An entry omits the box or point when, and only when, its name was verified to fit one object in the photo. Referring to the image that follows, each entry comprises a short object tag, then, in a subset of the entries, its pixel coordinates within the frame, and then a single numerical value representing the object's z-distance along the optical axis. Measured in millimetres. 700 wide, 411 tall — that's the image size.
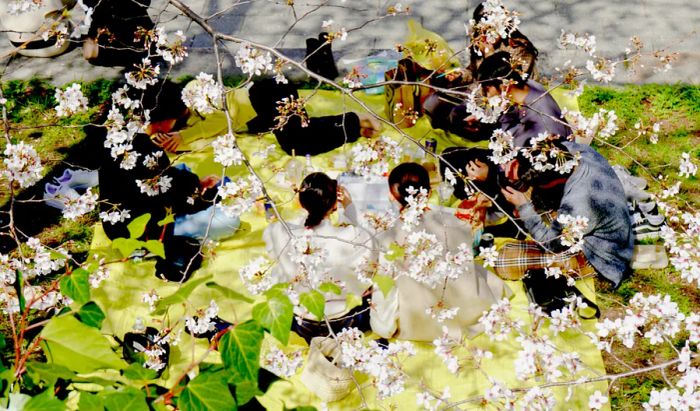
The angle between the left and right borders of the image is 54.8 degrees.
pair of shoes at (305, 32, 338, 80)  5508
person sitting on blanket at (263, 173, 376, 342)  3830
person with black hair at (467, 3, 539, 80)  5035
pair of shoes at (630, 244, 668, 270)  4559
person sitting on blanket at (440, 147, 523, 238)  4559
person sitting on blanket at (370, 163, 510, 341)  3898
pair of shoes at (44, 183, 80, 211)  4988
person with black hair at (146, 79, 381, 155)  5090
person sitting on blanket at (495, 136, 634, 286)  4164
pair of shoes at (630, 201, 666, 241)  4633
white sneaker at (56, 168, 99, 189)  5109
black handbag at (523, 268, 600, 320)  4219
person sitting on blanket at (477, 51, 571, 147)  4668
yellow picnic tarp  3928
